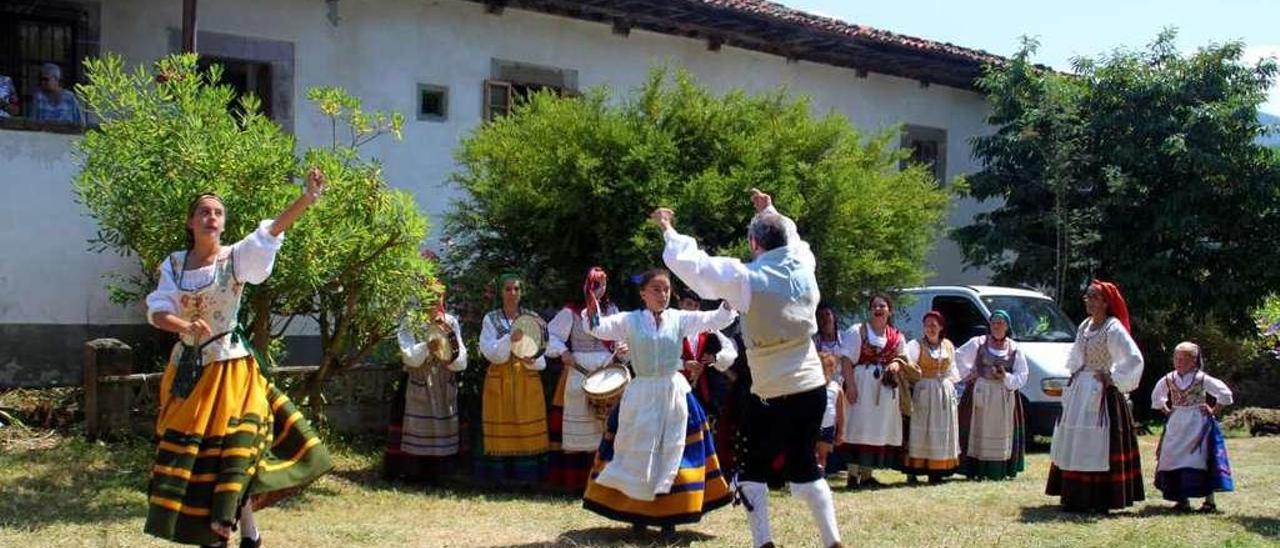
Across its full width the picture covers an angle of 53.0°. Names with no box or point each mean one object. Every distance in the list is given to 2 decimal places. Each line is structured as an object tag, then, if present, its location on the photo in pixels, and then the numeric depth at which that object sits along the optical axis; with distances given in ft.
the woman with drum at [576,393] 29.78
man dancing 19.88
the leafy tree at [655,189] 32.07
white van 41.68
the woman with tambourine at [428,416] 30.48
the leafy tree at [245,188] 24.81
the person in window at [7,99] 34.76
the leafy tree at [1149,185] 51.78
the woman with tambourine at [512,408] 30.17
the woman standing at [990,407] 35.42
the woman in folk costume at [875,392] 33.58
